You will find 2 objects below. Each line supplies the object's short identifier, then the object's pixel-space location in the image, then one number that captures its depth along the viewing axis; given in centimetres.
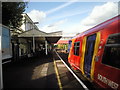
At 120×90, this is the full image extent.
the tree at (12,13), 1341
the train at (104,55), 353
